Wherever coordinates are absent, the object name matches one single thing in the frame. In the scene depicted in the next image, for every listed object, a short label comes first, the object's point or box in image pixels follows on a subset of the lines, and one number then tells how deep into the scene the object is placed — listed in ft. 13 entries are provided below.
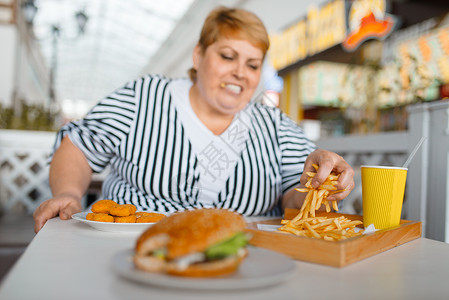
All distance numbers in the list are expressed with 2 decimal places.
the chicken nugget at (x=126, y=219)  2.92
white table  1.61
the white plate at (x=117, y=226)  2.78
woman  4.49
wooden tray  2.15
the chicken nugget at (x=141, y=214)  3.14
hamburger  1.61
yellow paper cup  3.11
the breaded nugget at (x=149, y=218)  2.93
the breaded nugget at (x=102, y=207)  3.06
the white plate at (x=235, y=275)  1.52
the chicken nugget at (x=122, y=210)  2.97
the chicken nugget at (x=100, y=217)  2.89
